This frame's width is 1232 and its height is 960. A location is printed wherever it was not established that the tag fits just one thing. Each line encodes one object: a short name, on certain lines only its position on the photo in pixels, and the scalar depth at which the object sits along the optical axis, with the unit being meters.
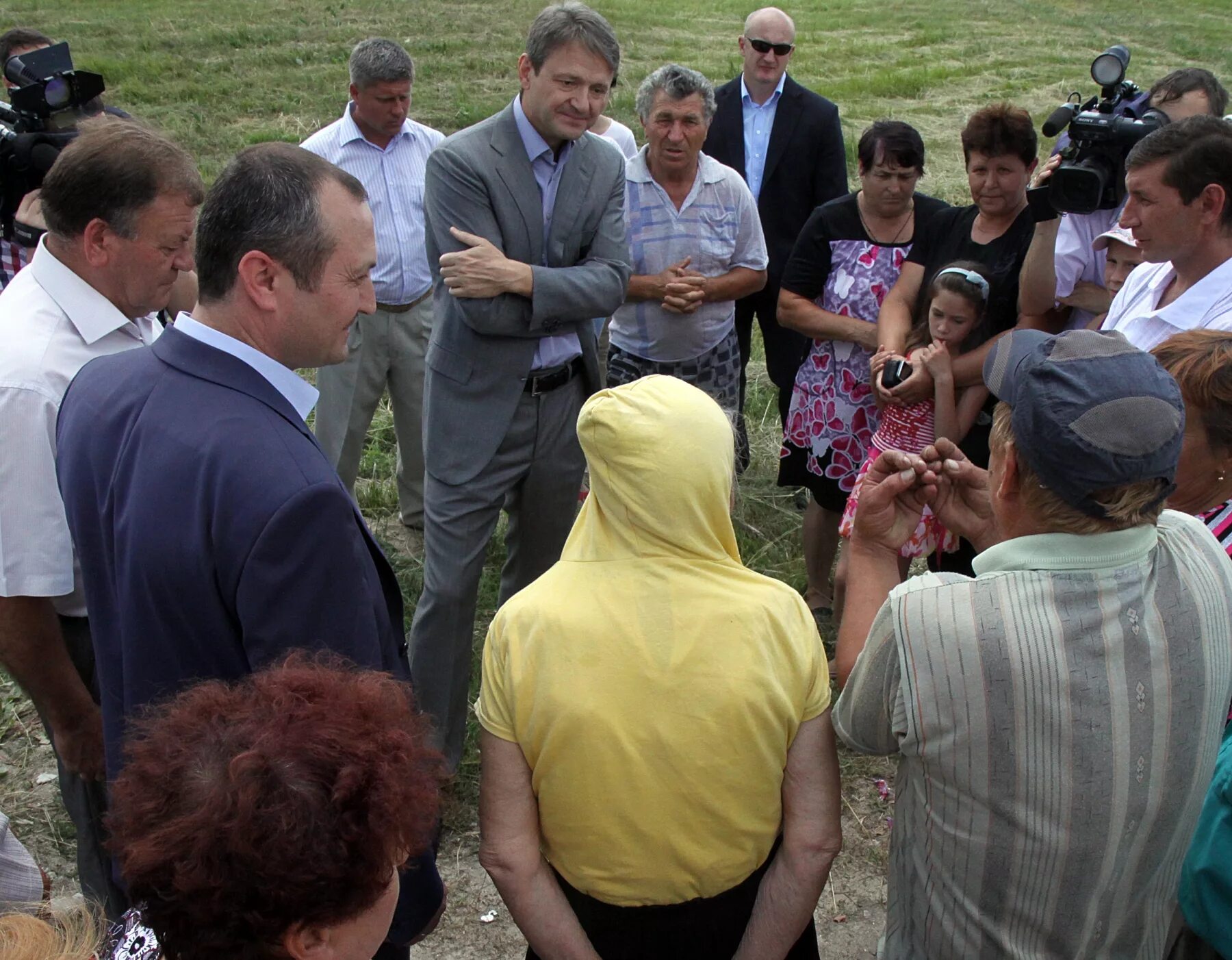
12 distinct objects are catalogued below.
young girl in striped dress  3.69
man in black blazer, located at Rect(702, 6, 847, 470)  5.07
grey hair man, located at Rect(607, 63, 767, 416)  4.15
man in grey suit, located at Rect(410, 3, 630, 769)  3.21
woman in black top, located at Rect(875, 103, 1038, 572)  3.79
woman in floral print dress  4.02
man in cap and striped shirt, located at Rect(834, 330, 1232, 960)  1.61
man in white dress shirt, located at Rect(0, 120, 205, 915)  2.28
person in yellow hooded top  1.80
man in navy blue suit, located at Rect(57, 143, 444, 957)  1.80
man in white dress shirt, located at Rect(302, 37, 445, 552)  4.71
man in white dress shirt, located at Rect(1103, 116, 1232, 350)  2.99
